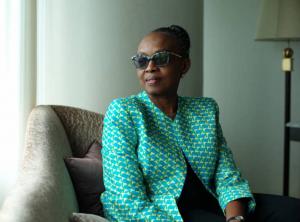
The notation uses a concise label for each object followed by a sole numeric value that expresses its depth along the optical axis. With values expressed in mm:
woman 1420
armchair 972
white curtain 1745
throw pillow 1526
